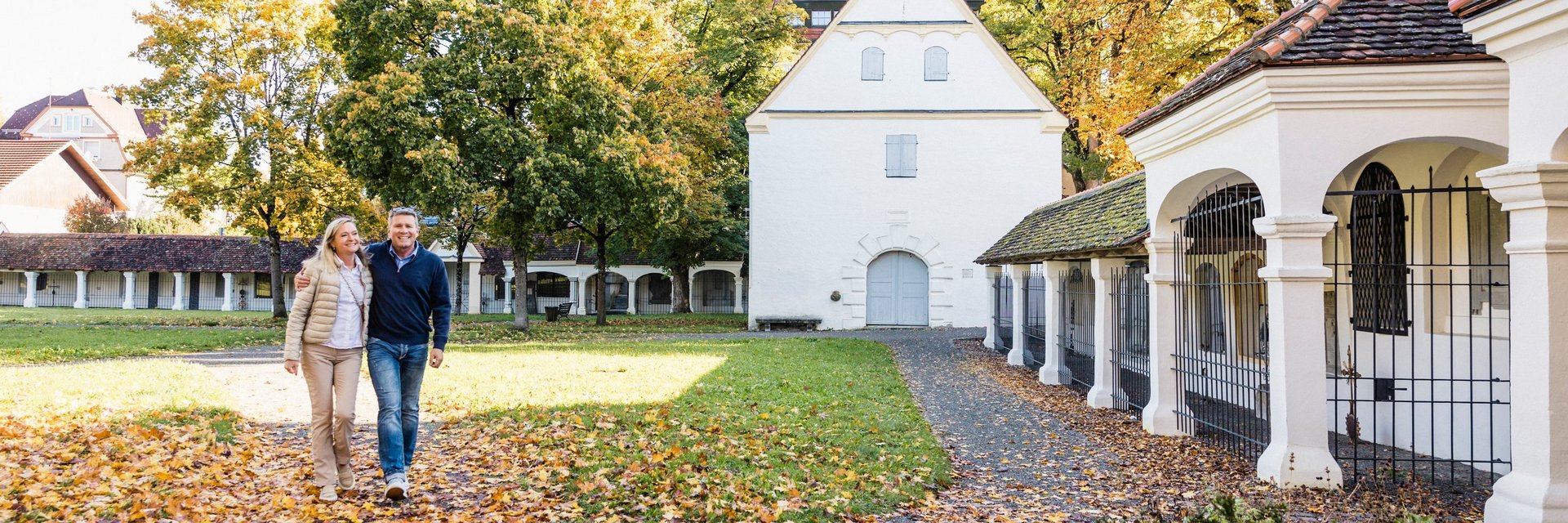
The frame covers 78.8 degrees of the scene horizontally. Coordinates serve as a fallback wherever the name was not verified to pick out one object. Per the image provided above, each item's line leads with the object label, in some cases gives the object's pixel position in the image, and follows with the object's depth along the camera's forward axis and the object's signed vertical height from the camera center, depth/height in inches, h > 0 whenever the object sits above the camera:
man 230.7 -10.9
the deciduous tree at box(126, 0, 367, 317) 986.1 +182.9
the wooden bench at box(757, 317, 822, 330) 1026.1 -42.0
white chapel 1016.9 +130.6
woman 223.6 -12.0
